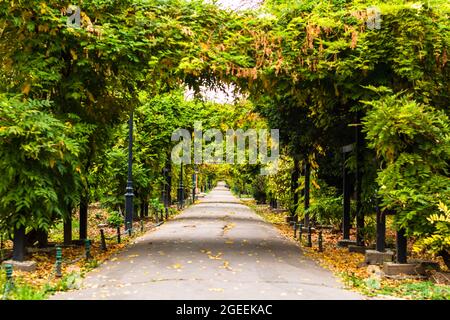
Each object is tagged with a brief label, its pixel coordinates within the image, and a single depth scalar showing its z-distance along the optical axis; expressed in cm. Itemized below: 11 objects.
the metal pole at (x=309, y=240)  1859
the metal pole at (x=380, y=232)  1452
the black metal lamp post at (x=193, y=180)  5605
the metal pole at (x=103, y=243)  1626
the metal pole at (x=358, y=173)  1664
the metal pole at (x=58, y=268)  1181
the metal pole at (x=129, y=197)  2250
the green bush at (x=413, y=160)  1209
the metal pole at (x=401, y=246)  1295
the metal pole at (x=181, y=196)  4268
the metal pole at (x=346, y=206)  1877
